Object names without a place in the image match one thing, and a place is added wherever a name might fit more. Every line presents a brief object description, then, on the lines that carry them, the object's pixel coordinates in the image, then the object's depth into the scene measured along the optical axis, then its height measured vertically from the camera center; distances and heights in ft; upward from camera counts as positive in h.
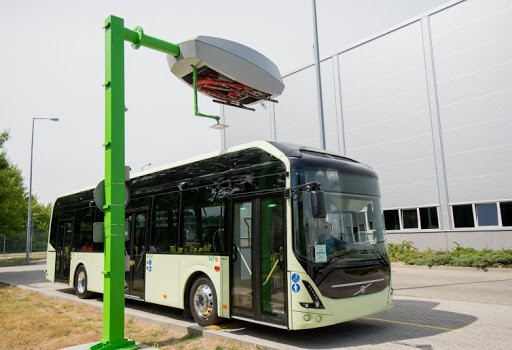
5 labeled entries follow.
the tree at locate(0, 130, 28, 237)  86.32 +10.85
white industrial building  71.10 +20.24
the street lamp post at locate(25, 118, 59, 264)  107.04 +11.21
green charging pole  22.84 +2.77
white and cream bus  22.59 -0.19
